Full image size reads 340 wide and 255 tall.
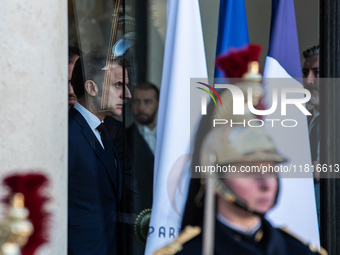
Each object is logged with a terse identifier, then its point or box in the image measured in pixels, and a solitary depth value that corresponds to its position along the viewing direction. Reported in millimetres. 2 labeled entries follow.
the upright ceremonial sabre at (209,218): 5895
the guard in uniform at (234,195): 5770
